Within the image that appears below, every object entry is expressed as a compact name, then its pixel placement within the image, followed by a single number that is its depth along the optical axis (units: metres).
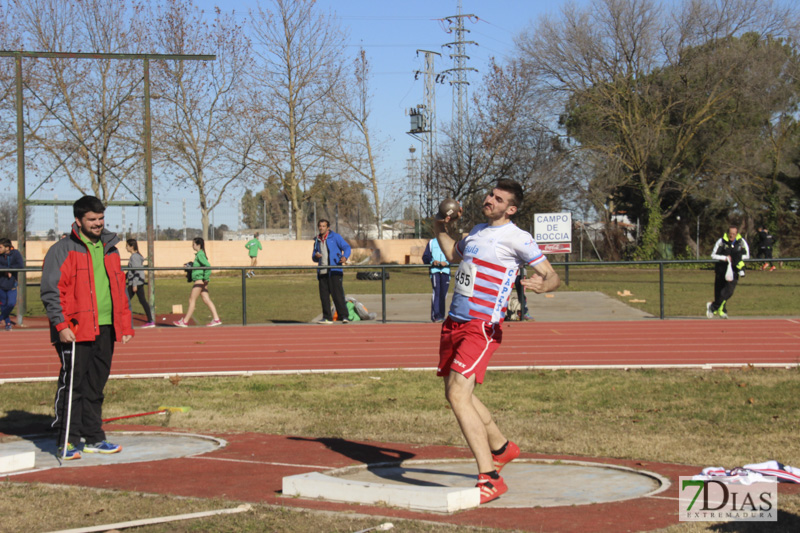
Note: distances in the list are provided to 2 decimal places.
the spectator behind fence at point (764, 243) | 38.88
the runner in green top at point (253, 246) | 41.94
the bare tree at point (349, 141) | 49.72
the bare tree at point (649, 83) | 41.72
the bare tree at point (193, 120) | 42.34
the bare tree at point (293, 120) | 47.41
